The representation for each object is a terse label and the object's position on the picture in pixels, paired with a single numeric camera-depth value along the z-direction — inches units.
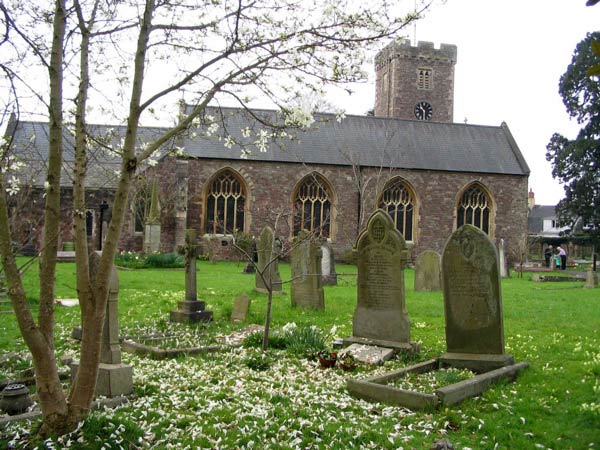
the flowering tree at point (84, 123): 172.2
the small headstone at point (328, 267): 666.2
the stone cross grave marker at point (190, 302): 378.9
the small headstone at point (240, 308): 389.4
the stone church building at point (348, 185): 1070.4
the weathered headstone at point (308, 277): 434.6
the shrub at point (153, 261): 832.3
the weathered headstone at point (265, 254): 530.5
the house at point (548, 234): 1337.4
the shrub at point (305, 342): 291.7
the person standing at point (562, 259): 1159.6
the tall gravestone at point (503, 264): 898.1
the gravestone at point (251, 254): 792.3
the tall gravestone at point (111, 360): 213.8
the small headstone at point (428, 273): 600.7
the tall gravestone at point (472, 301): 264.7
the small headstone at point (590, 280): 707.1
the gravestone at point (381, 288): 306.5
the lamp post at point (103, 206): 781.9
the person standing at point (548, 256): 1204.2
